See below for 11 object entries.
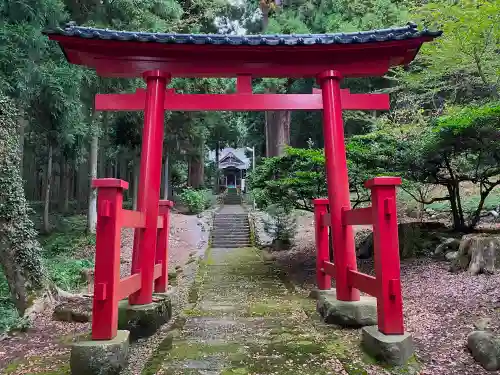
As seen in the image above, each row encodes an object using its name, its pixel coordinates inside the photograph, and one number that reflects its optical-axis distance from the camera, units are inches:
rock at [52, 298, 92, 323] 221.5
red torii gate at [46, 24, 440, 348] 195.0
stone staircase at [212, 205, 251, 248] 645.3
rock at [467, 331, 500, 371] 130.6
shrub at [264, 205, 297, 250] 547.2
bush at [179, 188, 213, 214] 821.2
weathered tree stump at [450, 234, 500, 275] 251.6
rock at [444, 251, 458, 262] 305.2
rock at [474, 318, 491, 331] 159.0
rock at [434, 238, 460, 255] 322.7
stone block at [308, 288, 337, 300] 229.2
